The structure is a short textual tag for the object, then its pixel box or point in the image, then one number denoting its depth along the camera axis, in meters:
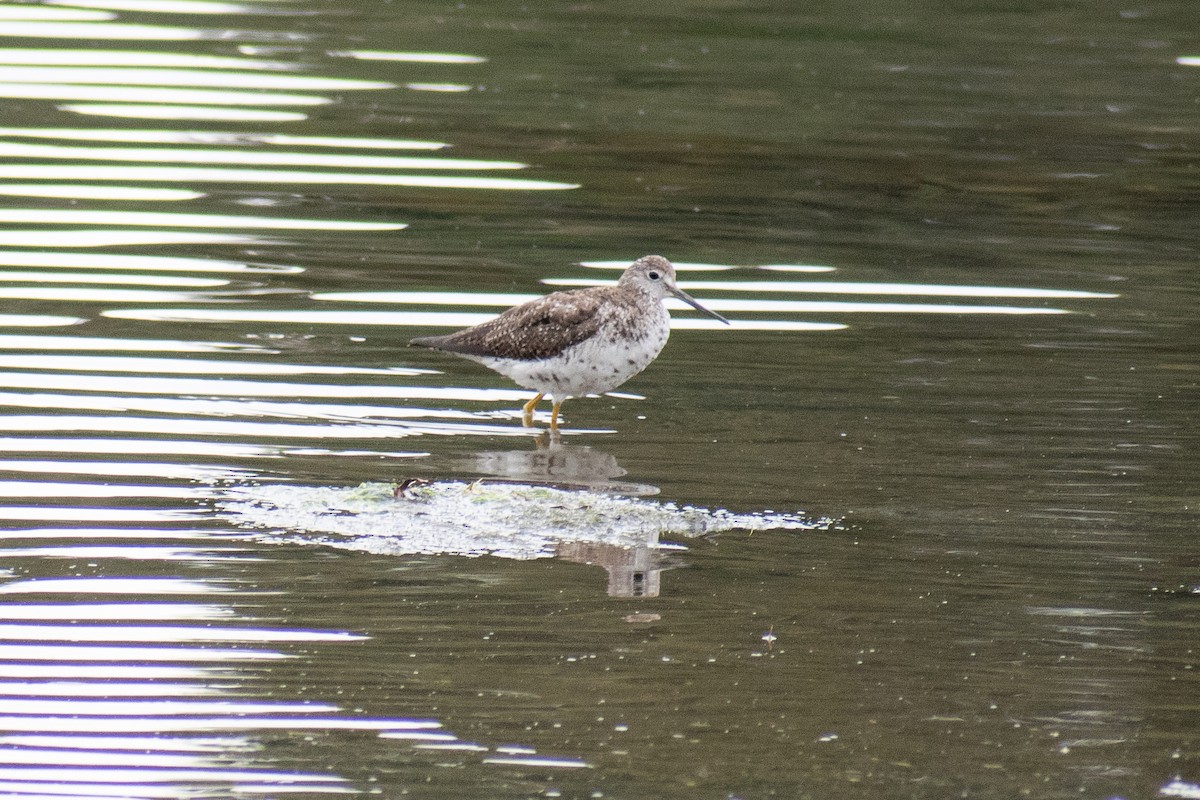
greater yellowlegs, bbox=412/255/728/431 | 19.98
